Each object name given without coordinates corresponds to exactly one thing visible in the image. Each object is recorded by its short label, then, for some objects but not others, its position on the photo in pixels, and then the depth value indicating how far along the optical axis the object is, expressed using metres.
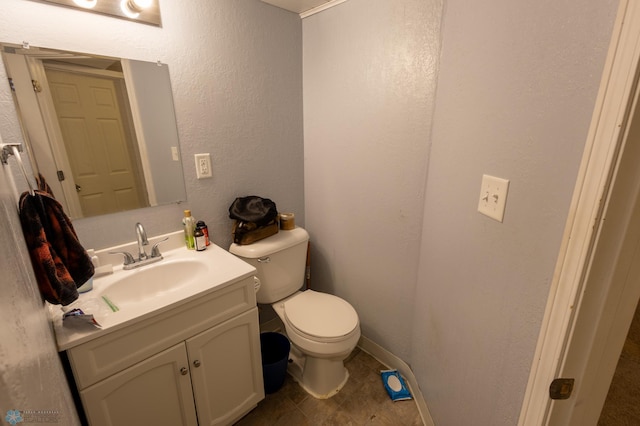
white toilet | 1.41
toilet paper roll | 1.75
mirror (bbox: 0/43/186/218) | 1.02
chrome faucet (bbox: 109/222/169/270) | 1.26
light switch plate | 0.77
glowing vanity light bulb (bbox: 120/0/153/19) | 1.12
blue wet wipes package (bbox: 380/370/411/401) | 1.53
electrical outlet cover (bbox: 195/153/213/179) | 1.45
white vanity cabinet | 0.93
